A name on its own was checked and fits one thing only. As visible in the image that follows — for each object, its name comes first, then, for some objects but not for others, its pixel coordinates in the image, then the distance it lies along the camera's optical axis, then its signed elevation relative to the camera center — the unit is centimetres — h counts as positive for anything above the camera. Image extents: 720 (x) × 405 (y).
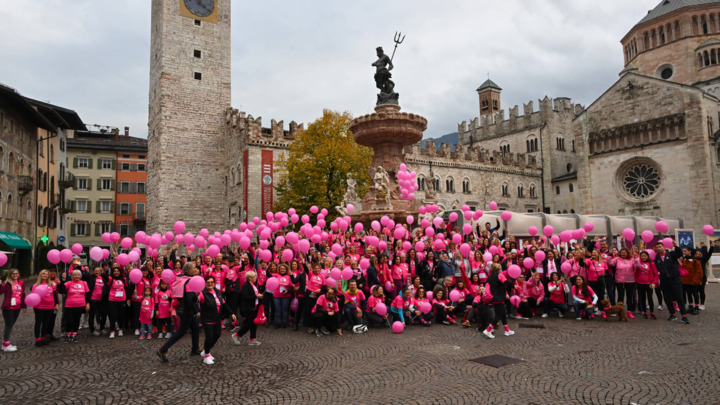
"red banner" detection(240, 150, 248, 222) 3322 +326
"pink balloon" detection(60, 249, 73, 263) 949 -30
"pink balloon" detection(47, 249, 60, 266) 945 -31
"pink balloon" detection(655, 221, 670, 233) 1250 +7
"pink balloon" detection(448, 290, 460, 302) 1007 -132
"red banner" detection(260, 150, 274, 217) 3338 +406
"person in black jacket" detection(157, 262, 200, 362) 729 -118
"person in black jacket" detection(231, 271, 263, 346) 821 -120
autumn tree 2922 +398
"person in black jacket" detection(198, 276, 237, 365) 723 -123
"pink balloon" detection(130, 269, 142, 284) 904 -69
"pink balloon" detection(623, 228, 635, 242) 1214 -10
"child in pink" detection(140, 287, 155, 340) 925 -142
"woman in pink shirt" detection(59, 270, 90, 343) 899 -115
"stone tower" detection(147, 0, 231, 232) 3541 +979
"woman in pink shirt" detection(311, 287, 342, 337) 939 -154
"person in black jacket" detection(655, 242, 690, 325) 1030 -104
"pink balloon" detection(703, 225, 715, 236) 1354 -4
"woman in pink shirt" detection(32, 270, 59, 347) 867 -130
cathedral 3425 +703
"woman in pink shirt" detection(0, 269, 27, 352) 849 -110
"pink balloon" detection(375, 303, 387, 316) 966 -153
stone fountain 1539 +327
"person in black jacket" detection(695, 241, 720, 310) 1120 -70
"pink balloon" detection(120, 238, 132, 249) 1043 -8
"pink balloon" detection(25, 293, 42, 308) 830 -103
